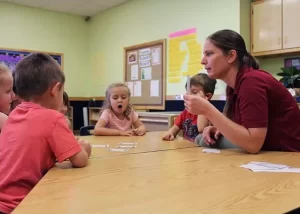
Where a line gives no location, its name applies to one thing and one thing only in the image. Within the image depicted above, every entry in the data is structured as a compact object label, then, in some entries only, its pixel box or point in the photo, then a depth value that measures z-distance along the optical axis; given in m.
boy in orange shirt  0.95
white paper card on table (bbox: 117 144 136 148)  1.60
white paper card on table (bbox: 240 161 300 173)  0.98
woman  1.29
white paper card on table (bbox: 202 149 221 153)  1.38
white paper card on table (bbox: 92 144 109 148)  1.65
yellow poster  4.07
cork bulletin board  4.61
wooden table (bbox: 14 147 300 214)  0.63
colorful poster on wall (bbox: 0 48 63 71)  5.18
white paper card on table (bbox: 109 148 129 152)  1.45
